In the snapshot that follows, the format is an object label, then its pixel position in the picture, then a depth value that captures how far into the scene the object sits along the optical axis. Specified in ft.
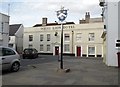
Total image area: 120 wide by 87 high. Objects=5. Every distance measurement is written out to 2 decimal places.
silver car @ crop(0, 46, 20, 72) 17.21
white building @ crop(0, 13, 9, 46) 40.66
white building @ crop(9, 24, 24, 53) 68.33
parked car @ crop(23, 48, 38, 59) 43.90
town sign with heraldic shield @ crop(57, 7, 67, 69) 20.43
